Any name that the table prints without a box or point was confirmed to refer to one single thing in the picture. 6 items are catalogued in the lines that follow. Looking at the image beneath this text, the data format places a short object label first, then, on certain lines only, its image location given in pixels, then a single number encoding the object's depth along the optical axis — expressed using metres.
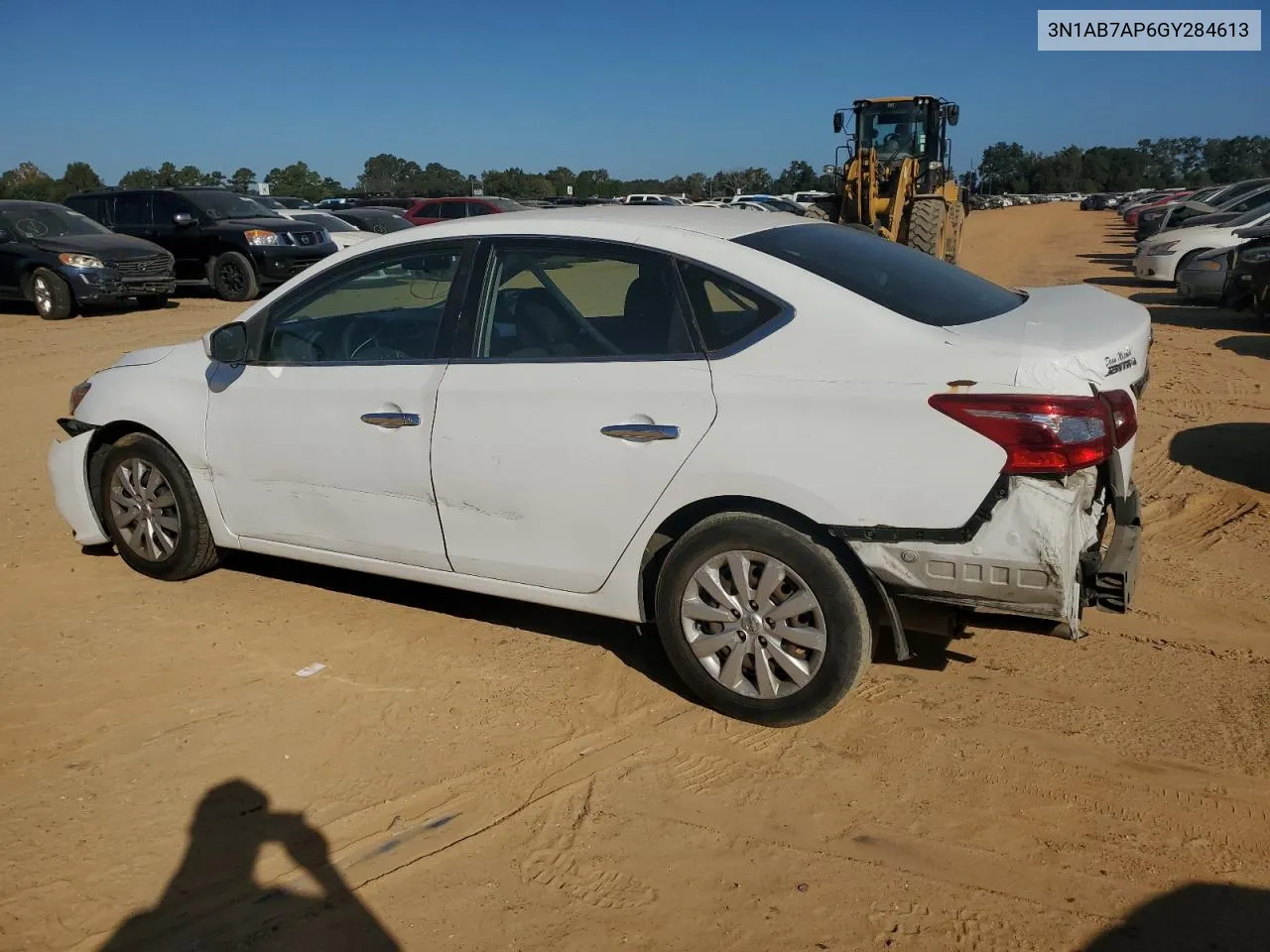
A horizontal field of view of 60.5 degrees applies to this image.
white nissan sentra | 3.41
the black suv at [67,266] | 16.20
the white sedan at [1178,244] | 17.09
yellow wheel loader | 17.22
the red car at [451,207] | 24.59
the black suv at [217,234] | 18.09
